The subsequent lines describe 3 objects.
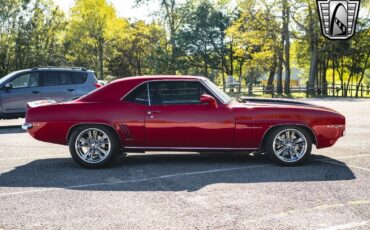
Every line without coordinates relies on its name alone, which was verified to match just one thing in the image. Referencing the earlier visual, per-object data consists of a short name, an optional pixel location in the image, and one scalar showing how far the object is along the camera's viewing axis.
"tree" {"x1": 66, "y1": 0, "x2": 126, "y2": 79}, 46.59
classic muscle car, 7.02
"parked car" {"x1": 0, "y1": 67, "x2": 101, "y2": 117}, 12.95
